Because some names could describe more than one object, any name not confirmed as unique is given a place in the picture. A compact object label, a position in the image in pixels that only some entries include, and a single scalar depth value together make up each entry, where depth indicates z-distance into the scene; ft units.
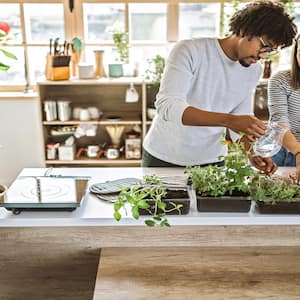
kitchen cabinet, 10.83
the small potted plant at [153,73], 10.36
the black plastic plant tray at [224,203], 4.07
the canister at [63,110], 10.66
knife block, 10.20
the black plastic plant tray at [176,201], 4.06
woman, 5.78
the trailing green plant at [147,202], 3.76
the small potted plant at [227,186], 4.08
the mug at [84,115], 10.79
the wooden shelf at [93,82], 10.28
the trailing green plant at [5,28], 10.33
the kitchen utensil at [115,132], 11.03
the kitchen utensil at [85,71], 10.42
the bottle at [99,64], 10.75
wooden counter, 4.11
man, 4.62
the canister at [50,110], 10.64
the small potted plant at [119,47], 10.67
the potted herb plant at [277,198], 4.07
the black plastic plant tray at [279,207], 4.07
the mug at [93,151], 11.13
